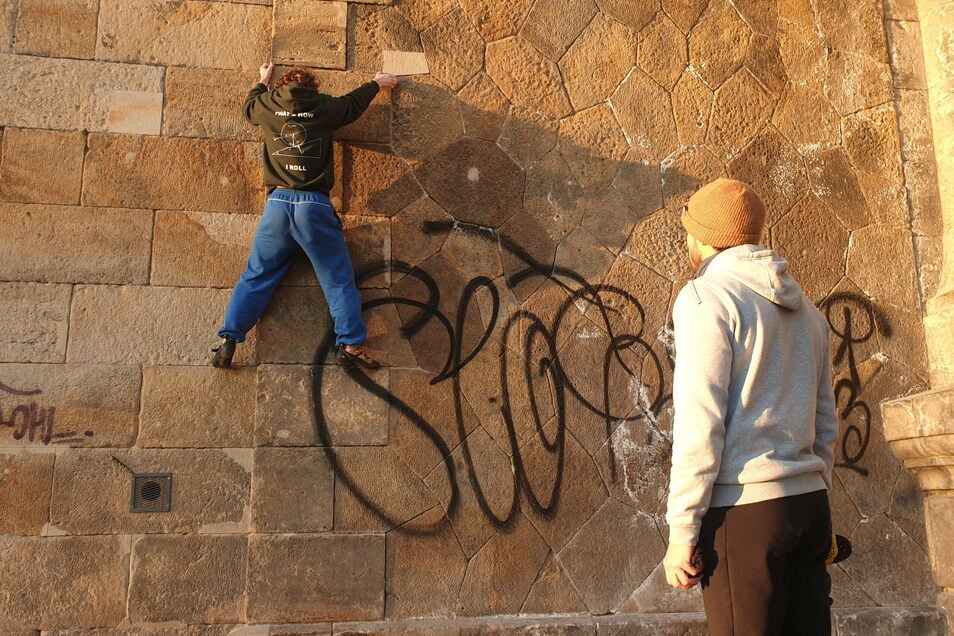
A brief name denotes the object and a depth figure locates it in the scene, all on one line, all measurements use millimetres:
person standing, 2131
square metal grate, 3734
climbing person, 3846
